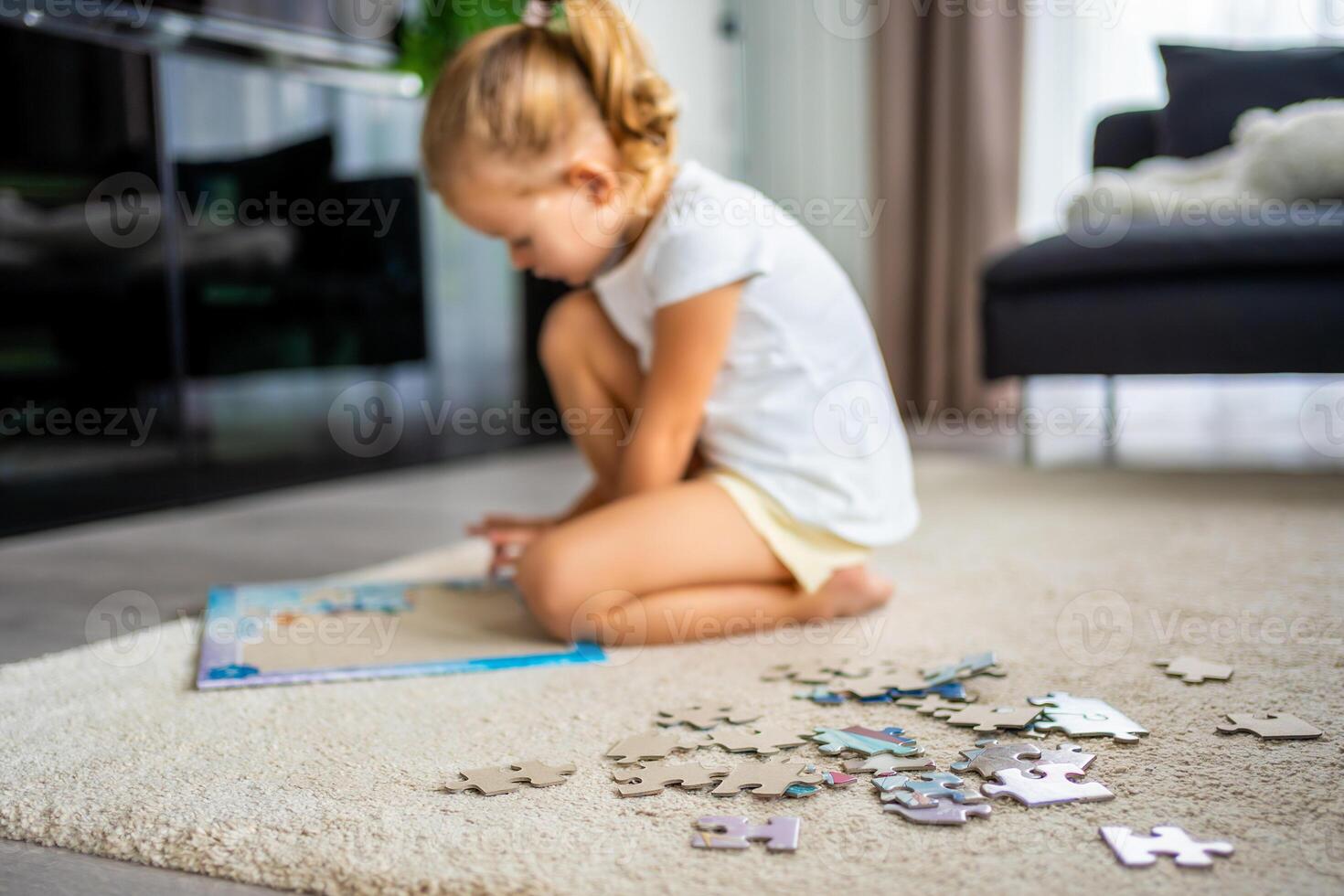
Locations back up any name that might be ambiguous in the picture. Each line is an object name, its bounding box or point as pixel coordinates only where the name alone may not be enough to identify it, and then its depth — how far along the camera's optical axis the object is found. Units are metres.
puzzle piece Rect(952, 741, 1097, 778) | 0.77
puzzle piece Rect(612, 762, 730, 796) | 0.77
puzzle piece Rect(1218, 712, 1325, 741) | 0.82
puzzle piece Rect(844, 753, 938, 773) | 0.78
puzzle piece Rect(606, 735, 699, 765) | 0.82
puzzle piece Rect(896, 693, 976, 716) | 0.90
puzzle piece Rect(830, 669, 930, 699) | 0.95
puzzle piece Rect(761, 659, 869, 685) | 1.00
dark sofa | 1.94
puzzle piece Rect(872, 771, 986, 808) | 0.73
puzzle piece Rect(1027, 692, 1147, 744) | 0.84
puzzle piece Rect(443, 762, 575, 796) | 0.78
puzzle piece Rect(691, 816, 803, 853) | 0.68
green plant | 2.68
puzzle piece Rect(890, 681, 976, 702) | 0.92
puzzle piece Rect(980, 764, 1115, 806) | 0.72
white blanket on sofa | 2.19
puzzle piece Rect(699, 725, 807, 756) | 0.83
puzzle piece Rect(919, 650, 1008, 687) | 0.98
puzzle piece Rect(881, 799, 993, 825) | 0.70
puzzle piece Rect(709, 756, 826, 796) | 0.75
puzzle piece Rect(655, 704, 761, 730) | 0.88
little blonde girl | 1.16
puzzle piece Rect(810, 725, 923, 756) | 0.81
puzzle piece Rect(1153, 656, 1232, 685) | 0.96
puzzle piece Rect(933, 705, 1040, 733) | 0.85
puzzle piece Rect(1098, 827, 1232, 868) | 0.64
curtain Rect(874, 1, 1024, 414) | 3.51
